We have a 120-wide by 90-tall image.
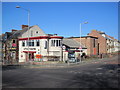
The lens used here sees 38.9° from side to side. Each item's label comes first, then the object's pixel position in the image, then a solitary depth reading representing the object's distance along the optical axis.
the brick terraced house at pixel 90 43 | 54.25
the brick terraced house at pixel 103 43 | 64.75
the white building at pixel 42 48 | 36.34
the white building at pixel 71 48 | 36.47
